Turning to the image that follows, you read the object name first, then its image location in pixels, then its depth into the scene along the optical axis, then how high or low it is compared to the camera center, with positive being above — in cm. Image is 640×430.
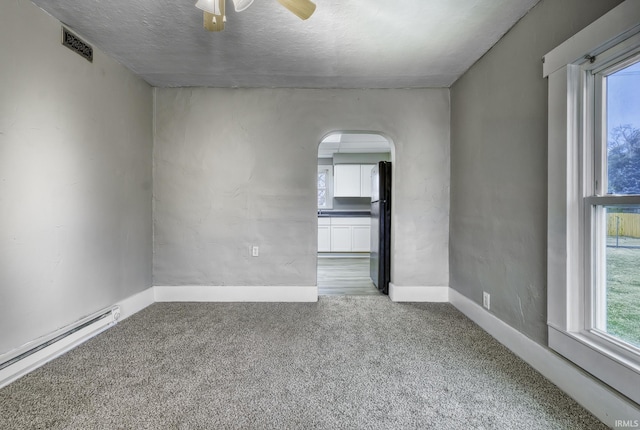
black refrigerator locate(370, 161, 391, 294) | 339 -17
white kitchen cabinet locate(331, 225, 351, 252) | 629 -54
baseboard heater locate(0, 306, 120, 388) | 165 -85
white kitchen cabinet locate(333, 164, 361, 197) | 671 +75
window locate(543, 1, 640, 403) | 131 +6
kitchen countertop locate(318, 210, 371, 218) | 635 -3
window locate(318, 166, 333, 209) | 708 +63
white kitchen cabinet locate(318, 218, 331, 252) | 628 -47
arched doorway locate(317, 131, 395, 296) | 554 +30
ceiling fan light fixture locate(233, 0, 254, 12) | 143 +101
